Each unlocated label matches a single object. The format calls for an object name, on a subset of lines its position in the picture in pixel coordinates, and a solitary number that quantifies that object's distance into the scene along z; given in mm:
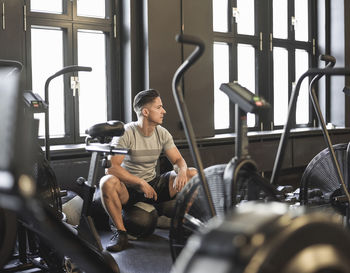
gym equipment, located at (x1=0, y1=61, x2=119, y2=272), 1132
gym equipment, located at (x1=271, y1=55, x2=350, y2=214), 2965
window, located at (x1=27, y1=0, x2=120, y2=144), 4273
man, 3686
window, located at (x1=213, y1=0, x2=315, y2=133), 5746
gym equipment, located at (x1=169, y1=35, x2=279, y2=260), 1847
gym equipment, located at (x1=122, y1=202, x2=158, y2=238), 3770
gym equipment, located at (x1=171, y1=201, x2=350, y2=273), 1069
